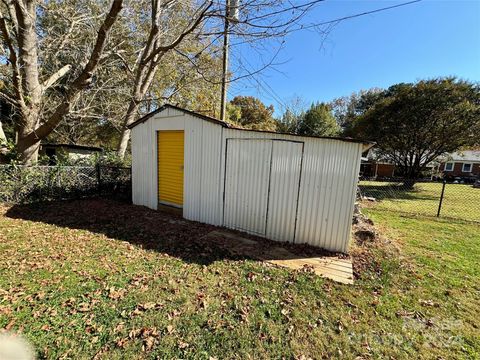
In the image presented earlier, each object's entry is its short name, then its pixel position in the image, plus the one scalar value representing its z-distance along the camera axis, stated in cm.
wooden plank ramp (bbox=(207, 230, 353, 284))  379
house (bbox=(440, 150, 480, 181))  2988
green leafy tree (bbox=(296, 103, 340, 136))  2838
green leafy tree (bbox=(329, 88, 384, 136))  3762
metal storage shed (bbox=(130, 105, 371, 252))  436
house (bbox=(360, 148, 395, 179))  2911
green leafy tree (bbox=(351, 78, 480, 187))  1480
